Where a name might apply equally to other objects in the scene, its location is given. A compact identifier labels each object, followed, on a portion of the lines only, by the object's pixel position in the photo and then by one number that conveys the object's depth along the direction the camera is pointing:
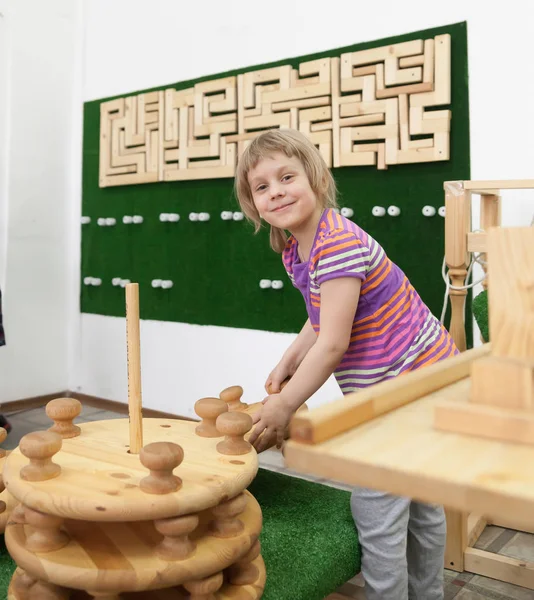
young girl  1.15
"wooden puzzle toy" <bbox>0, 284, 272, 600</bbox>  0.78
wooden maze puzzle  2.17
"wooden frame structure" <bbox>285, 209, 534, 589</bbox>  0.37
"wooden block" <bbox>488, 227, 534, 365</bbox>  0.47
